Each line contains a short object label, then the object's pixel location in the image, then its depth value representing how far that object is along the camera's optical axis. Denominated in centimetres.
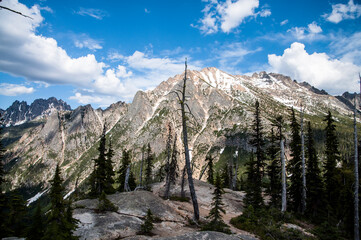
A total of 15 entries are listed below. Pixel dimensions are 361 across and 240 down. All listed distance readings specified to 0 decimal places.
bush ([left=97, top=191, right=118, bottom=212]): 1475
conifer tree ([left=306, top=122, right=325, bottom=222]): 2745
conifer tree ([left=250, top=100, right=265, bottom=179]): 3061
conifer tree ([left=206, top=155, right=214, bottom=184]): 5926
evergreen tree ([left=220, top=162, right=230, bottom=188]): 6089
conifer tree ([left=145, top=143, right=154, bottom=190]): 5356
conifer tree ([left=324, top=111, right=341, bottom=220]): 2972
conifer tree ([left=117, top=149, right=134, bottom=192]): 4247
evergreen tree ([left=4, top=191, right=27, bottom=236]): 1968
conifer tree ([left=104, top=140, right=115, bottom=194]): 3387
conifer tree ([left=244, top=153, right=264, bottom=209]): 2327
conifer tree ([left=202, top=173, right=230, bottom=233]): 1282
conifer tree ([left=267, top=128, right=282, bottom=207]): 2680
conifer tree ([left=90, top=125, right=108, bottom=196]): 3266
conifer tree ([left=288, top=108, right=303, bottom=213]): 2884
